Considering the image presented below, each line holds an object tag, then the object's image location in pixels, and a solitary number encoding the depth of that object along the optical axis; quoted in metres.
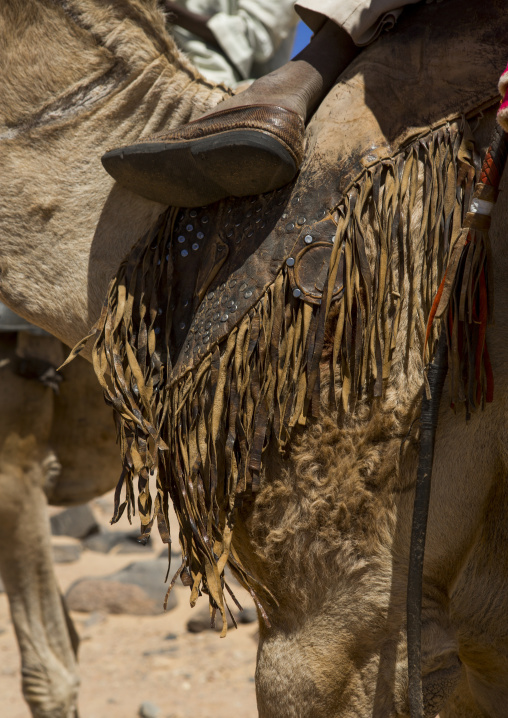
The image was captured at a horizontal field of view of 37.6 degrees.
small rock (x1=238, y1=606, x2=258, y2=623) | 4.82
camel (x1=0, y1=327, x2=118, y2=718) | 3.13
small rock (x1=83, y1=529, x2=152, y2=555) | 6.74
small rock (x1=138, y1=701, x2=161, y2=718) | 3.69
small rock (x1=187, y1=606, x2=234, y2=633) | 4.73
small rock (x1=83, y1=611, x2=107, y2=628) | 4.93
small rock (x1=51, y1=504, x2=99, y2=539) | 6.94
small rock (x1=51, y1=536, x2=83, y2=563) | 6.33
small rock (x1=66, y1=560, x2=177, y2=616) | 5.11
